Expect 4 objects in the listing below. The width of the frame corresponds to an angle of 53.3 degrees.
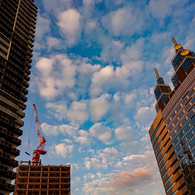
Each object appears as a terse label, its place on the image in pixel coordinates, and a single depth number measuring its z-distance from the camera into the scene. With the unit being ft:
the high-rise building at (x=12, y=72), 205.98
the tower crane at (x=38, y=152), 598.51
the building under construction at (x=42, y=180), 395.96
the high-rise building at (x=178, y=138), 330.34
